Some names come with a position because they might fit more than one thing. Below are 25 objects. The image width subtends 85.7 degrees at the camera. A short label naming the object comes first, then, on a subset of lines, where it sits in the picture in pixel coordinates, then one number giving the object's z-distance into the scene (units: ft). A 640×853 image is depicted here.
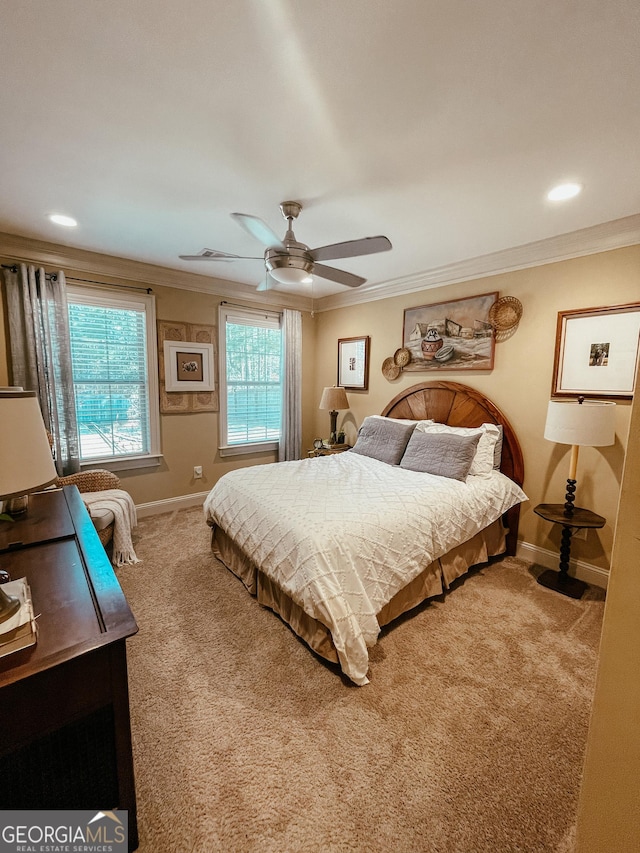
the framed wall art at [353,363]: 14.12
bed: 5.83
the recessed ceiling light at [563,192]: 6.54
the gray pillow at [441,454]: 9.16
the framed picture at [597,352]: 8.03
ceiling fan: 6.36
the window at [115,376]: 10.97
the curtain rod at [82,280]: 9.46
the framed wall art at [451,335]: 10.49
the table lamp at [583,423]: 7.55
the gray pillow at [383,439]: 10.86
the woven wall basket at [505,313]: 9.76
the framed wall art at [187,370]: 12.35
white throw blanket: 9.19
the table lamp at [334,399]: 13.99
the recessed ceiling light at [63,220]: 8.23
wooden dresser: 2.79
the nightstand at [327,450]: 13.83
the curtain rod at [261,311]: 13.62
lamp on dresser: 2.93
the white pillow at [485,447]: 9.53
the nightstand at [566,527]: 7.95
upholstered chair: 8.99
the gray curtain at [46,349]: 9.52
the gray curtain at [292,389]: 15.08
